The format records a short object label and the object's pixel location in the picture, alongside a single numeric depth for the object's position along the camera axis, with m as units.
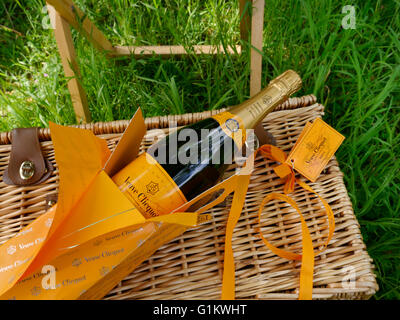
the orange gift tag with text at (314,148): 0.88
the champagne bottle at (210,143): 0.86
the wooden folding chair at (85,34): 0.99
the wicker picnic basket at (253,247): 0.77
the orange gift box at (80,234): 0.65
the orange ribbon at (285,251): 0.76
